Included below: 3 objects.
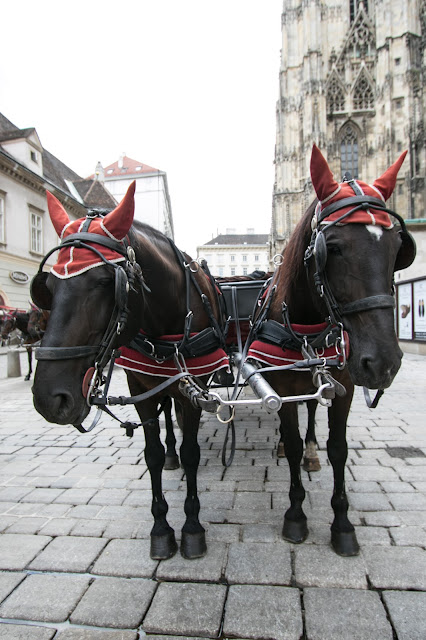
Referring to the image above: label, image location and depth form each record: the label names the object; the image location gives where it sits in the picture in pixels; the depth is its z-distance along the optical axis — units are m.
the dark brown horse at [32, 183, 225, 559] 1.59
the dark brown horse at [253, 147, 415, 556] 1.69
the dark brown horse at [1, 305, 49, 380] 9.37
